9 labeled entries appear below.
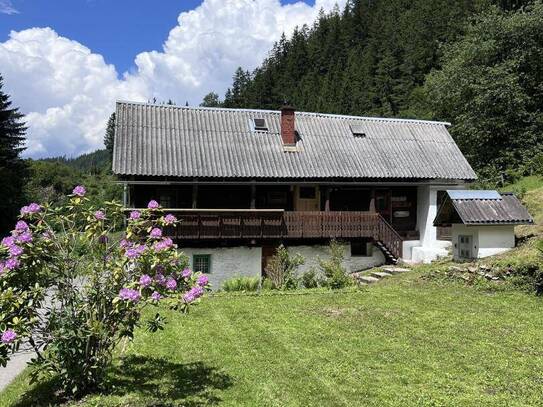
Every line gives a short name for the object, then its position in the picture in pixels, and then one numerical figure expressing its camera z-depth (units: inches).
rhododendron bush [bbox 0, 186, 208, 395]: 240.4
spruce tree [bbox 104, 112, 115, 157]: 3888.8
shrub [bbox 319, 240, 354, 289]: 644.7
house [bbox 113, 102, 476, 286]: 775.7
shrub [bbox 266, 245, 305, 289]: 681.9
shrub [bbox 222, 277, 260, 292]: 688.0
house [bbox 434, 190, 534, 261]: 653.3
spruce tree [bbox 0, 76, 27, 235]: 1550.2
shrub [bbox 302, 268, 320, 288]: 676.1
